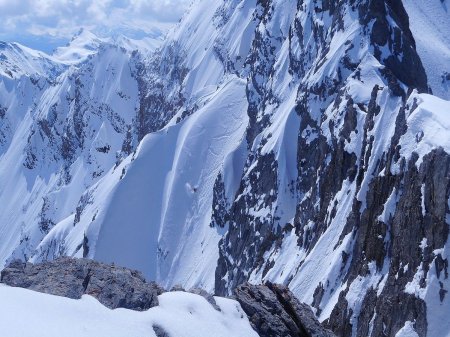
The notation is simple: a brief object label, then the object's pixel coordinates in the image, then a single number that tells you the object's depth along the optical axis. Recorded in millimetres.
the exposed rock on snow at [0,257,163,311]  26672
